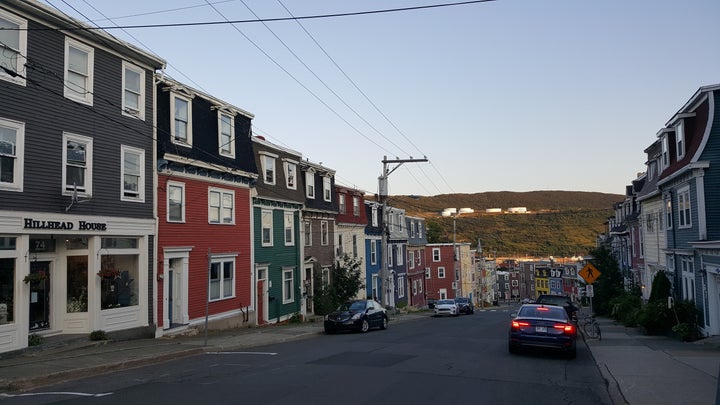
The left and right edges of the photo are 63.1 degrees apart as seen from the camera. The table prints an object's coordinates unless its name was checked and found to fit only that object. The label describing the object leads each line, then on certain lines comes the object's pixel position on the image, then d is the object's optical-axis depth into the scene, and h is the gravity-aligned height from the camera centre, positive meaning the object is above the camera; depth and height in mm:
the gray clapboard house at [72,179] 15594 +2226
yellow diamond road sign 24250 -1217
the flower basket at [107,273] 18188 -619
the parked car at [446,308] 44531 -4707
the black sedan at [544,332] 15922 -2377
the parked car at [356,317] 25750 -3093
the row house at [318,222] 34375 +1644
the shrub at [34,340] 16031 -2349
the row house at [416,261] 59969 -1453
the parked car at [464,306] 47466 -4901
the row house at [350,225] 40375 +1644
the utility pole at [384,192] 35344 +3476
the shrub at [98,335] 17875 -2500
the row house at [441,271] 75250 -3139
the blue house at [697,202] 20344 +1523
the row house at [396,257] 52238 -869
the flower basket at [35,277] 15751 -608
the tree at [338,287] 34750 -2368
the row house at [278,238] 28797 +611
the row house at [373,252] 46844 -328
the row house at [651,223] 29531 +1074
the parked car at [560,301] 27984 -2808
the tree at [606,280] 40719 -2556
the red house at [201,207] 21484 +1799
